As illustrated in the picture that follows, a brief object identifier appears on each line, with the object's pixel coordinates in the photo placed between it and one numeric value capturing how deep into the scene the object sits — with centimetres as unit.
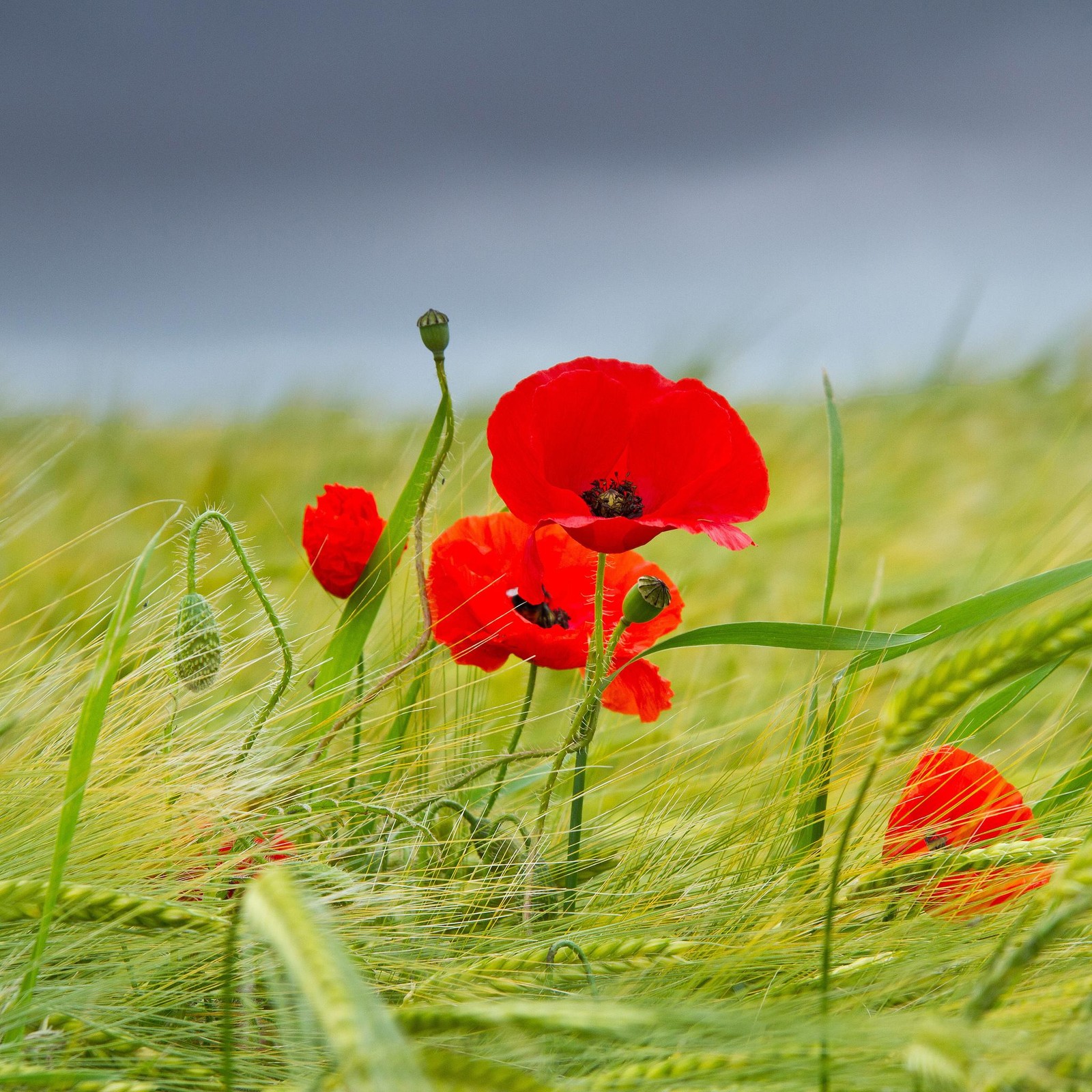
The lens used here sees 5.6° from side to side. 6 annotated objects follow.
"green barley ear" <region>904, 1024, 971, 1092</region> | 251
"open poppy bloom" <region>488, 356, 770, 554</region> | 278
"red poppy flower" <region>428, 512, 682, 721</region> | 281
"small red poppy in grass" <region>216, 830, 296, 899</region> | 277
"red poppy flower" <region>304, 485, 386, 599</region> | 284
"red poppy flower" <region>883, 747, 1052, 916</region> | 278
